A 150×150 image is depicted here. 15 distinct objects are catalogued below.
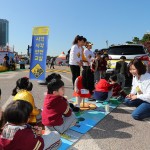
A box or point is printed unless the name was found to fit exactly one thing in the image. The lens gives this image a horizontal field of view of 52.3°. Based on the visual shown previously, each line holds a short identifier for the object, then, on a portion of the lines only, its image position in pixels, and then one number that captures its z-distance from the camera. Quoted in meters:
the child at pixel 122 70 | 5.22
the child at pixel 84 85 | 3.65
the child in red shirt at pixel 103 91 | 3.86
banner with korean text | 4.92
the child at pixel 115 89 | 4.30
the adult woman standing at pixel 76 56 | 4.39
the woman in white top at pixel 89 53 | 5.21
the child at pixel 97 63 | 5.32
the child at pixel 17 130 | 1.57
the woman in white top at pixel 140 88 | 3.21
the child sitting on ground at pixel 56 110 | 2.51
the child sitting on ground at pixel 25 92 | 2.58
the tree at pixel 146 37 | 34.09
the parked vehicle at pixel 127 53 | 5.58
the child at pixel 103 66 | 5.42
